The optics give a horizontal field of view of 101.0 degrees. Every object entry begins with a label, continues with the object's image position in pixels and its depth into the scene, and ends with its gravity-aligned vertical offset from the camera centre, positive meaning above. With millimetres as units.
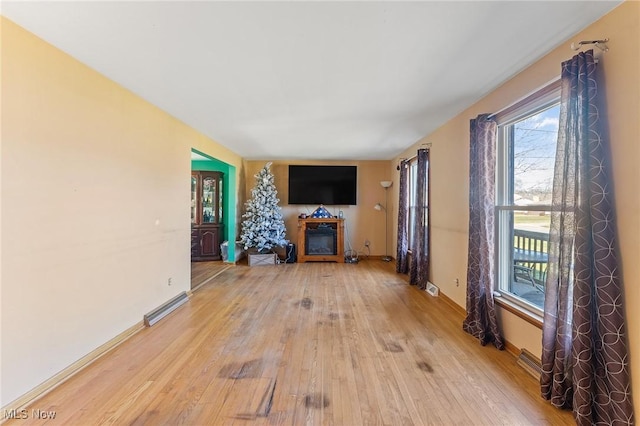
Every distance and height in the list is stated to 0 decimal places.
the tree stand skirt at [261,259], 6012 -1077
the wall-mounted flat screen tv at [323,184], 6652 +726
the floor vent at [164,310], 2918 -1180
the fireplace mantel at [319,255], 6316 -777
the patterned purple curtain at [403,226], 5320 -259
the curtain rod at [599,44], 1570 +1031
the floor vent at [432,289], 3894 -1142
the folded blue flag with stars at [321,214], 6502 -33
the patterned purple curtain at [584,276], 1449 -368
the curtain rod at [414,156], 4212 +1106
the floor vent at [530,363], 2031 -1189
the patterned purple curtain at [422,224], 4207 -177
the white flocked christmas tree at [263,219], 6008 -156
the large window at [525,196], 2146 +167
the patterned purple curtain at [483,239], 2566 -255
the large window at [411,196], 5137 +348
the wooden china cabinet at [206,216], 6148 -98
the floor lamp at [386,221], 6787 -202
